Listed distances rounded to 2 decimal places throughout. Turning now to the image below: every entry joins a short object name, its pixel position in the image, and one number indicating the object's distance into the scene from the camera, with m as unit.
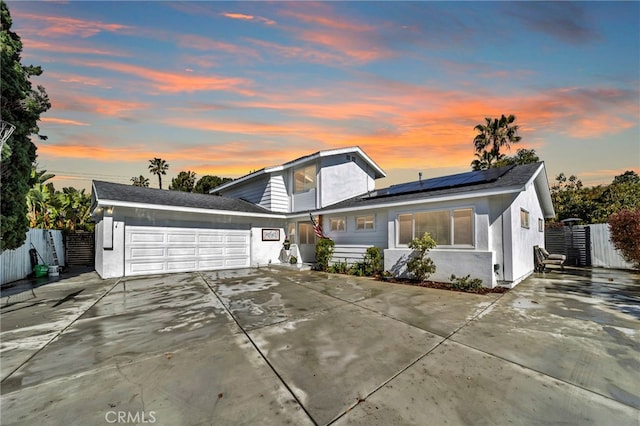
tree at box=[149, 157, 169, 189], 41.12
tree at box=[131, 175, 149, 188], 41.84
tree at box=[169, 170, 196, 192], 37.22
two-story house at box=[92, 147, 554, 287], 7.59
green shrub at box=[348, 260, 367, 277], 10.12
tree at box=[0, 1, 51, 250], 7.01
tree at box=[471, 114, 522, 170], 24.02
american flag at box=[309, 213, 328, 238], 12.27
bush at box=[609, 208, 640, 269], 9.16
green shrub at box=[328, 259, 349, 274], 10.77
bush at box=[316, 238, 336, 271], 11.38
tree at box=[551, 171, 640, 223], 15.68
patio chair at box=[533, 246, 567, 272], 10.41
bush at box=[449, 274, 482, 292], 7.14
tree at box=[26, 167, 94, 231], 13.70
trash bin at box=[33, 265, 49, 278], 10.20
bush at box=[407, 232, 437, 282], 8.12
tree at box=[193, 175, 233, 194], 36.09
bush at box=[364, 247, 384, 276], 9.90
